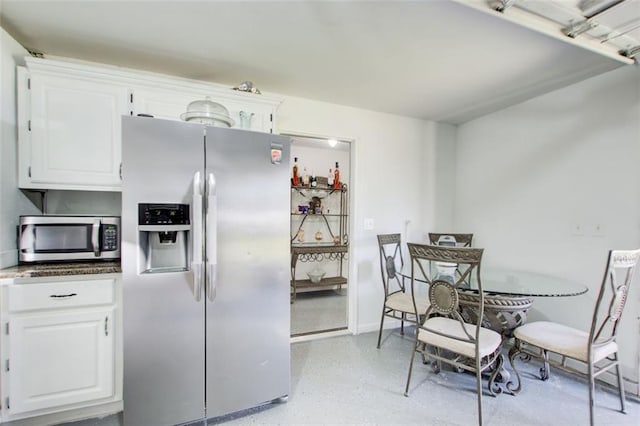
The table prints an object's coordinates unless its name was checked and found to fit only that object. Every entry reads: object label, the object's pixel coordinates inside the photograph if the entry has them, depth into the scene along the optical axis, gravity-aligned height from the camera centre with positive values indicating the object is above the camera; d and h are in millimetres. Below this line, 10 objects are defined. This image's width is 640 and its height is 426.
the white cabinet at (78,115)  1806 +657
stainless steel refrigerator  1553 -342
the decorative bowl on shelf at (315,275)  4332 -996
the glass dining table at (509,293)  1939 -568
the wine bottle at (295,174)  4281 +591
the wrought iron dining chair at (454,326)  1736 -813
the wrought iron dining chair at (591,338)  1641 -842
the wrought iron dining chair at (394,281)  2602 -782
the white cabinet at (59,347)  1576 -798
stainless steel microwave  1763 -173
